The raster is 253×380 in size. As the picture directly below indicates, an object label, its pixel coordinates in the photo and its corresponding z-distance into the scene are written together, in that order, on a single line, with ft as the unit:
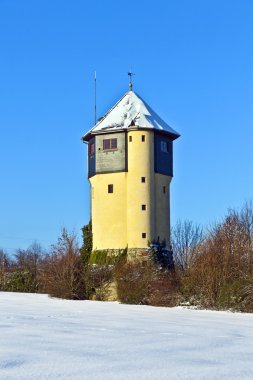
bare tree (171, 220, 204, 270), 215.18
